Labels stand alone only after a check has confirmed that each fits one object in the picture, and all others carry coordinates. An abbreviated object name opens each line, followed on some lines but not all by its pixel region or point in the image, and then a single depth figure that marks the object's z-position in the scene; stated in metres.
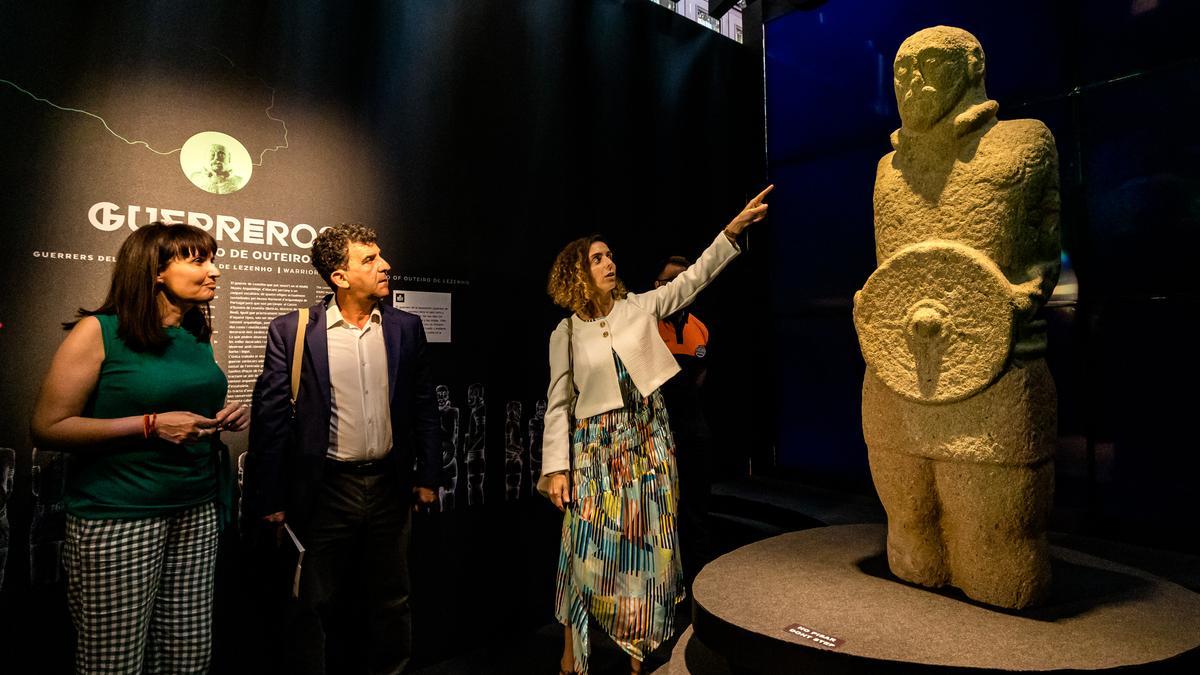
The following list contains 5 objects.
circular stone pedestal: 1.65
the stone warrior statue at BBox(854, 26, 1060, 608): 1.98
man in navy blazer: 2.28
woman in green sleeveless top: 1.87
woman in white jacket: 2.58
